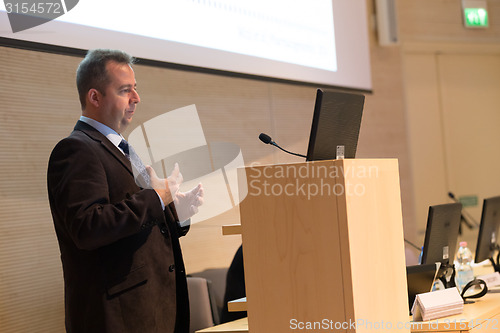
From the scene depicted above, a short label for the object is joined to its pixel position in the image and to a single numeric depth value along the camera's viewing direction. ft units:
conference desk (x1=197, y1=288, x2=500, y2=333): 6.86
